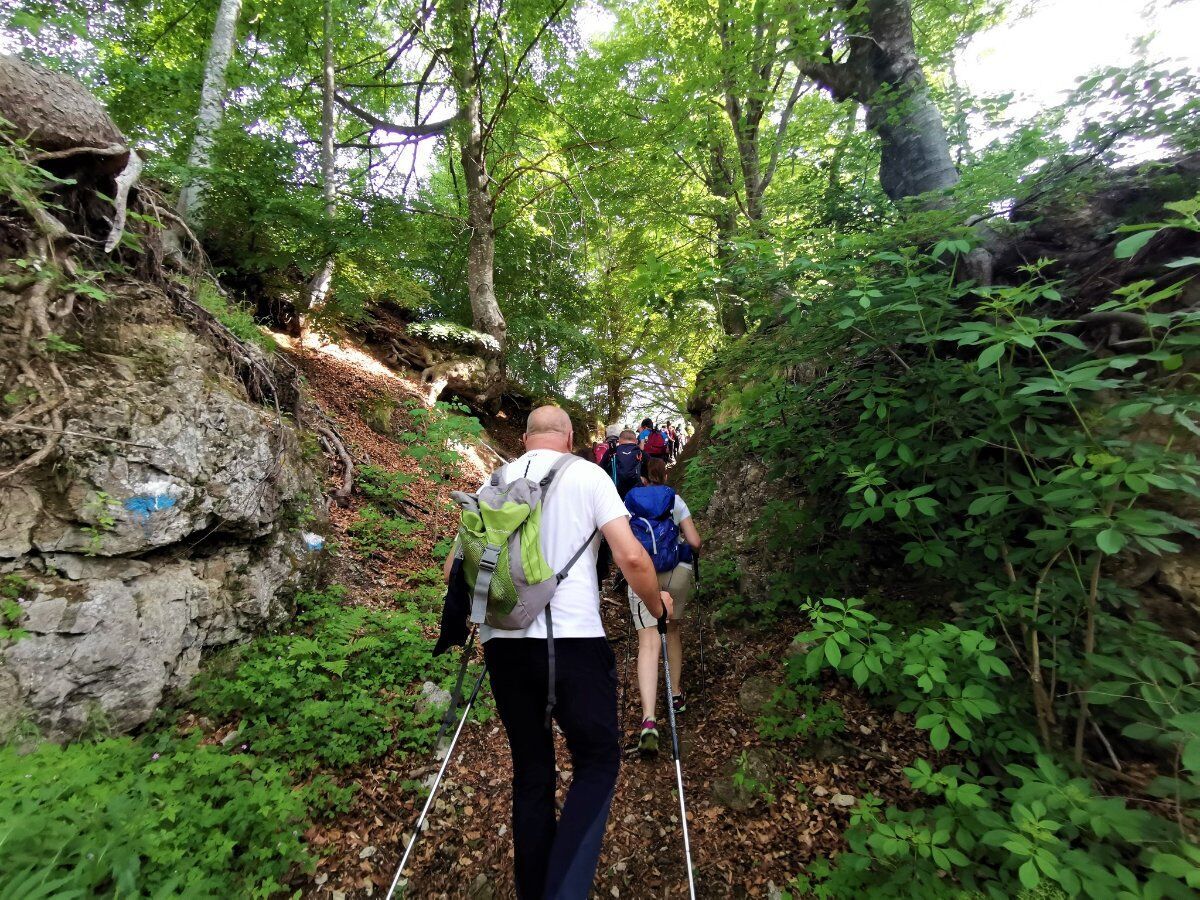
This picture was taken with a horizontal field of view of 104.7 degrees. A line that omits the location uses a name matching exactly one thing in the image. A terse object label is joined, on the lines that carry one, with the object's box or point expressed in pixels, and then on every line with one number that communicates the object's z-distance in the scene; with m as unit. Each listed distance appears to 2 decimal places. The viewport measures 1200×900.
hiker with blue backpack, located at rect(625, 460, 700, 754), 3.47
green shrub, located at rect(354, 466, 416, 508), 6.37
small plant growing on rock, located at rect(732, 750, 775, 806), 2.90
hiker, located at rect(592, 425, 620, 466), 9.72
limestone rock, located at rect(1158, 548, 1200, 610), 2.27
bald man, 1.90
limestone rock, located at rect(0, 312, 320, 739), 2.73
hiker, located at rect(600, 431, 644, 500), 7.92
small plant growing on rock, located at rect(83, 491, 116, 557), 3.04
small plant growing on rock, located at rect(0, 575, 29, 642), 2.55
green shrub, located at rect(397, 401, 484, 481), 6.58
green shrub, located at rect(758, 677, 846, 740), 3.09
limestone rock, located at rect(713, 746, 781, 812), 2.96
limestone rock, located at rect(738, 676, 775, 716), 3.60
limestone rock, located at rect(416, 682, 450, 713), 3.65
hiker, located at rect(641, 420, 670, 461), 9.74
